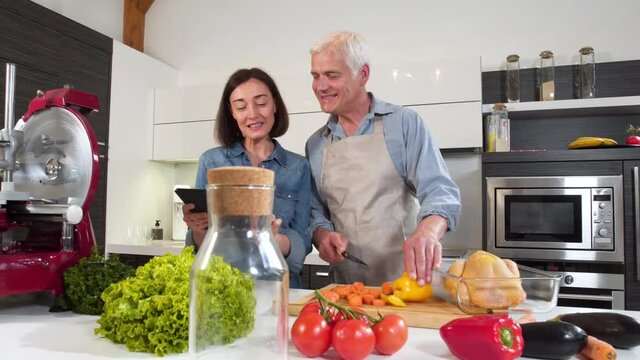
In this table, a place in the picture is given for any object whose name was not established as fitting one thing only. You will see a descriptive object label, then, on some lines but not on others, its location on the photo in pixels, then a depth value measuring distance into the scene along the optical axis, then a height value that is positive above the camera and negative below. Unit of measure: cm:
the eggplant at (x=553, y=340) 76 -21
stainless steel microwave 244 -6
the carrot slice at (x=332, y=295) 117 -22
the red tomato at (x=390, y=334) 78 -20
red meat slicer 112 +4
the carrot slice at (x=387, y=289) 121 -21
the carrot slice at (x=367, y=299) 118 -23
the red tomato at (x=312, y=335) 77 -21
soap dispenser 354 -23
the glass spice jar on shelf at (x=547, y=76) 283 +74
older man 167 +13
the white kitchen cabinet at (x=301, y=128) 308 +46
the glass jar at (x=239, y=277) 54 -8
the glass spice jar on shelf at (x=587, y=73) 280 +75
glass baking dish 99 -18
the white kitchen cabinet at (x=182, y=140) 336 +41
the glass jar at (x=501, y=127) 277 +43
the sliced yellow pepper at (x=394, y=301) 112 -22
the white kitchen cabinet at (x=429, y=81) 275 +69
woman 159 +17
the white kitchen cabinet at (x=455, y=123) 275 +45
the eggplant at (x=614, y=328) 82 -21
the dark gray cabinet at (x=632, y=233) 239 -13
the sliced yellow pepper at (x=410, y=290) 116 -20
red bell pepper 74 -20
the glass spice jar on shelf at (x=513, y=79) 290 +73
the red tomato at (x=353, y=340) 75 -21
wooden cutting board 104 -23
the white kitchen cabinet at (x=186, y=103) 332 +66
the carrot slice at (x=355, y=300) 117 -23
